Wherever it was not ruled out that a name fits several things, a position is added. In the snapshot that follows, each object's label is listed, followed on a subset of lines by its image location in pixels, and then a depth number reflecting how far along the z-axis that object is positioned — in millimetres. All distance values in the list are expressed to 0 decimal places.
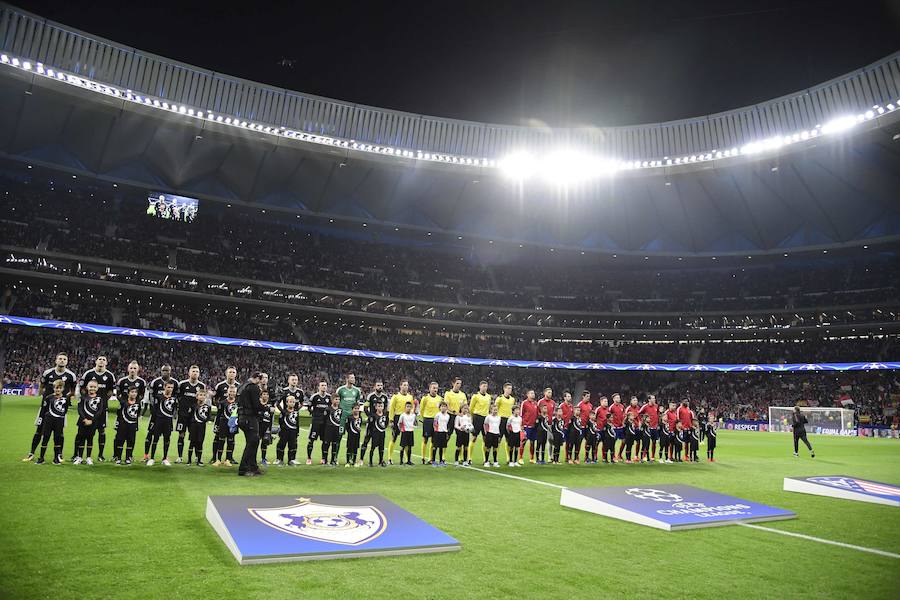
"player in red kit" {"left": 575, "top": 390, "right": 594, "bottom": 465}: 17516
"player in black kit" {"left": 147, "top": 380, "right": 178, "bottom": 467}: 12328
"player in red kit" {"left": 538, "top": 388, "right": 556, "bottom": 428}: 16734
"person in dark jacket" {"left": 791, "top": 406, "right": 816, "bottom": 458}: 21312
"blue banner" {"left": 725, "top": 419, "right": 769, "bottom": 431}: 44378
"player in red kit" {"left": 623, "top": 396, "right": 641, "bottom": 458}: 18594
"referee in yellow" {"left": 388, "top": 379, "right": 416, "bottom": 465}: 15383
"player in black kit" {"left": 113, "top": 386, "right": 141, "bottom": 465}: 12023
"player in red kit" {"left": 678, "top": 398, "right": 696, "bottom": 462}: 19244
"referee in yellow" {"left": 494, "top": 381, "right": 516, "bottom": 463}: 15898
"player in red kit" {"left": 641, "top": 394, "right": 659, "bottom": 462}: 18734
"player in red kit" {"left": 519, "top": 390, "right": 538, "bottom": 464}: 16703
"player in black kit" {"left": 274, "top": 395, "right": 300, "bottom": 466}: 13859
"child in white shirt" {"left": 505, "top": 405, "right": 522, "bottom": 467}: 16188
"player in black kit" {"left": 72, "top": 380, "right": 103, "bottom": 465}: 11367
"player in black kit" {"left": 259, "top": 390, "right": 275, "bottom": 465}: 12346
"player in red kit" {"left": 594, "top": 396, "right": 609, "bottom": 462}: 17734
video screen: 42188
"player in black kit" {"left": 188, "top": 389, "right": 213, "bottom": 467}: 12875
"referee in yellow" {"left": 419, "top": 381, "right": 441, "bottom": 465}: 15289
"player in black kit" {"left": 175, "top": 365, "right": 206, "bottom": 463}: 12805
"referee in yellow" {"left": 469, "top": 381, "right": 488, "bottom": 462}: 16062
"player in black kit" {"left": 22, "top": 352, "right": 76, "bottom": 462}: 11180
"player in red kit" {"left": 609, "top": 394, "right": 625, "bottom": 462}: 17969
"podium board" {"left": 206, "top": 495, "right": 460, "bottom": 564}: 6293
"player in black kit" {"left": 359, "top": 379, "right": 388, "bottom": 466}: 14208
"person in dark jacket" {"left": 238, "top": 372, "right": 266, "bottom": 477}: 11797
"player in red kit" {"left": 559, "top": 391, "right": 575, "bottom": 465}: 17469
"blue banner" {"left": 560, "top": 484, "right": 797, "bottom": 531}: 8922
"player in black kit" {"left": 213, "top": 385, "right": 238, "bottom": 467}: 13148
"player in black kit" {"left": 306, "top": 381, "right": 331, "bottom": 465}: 14328
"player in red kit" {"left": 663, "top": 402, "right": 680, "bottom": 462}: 19109
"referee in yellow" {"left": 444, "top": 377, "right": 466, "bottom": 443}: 15961
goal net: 39281
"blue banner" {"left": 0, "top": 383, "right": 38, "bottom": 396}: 32662
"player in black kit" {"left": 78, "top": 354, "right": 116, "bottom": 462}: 11789
